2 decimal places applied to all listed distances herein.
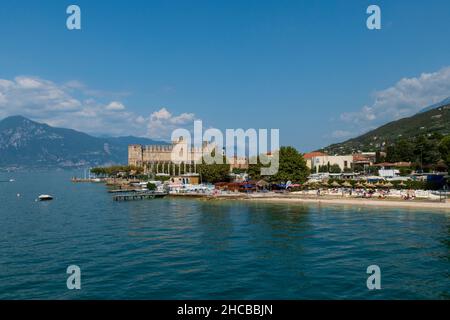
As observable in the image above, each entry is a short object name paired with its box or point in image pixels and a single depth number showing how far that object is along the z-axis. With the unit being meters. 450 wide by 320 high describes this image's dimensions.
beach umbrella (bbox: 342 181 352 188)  76.12
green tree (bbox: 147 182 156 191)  96.53
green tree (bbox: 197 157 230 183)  104.31
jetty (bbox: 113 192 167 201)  78.81
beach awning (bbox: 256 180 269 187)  83.81
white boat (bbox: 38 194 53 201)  79.95
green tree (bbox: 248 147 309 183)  81.75
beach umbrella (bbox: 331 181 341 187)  77.94
